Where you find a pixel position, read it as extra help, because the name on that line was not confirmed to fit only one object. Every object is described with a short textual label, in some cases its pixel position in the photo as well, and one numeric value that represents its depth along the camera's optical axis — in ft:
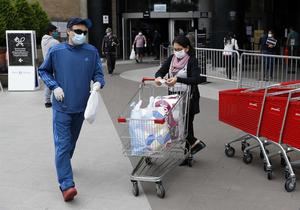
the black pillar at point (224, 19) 66.44
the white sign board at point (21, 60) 44.29
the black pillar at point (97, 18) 80.79
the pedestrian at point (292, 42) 65.21
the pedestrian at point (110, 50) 57.62
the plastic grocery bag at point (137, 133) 16.84
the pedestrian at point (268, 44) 53.06
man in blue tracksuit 16.43
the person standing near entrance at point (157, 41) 83.82
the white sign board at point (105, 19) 81.56
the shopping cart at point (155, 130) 16.79
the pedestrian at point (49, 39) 33.91
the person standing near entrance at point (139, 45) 76.52
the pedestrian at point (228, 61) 39.83
